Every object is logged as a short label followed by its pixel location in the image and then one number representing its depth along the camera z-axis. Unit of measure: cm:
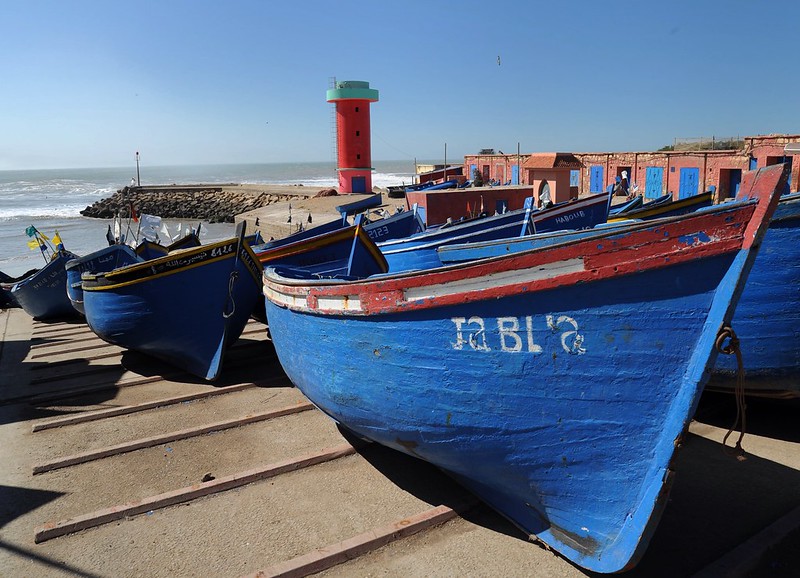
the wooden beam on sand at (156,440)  548
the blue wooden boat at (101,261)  1011
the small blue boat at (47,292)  1288
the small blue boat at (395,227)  1070
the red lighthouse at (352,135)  3706
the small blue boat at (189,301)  750
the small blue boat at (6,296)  1592
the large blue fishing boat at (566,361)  298
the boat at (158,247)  1121
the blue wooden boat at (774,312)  490
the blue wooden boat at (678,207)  826
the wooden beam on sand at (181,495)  437
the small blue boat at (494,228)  771
